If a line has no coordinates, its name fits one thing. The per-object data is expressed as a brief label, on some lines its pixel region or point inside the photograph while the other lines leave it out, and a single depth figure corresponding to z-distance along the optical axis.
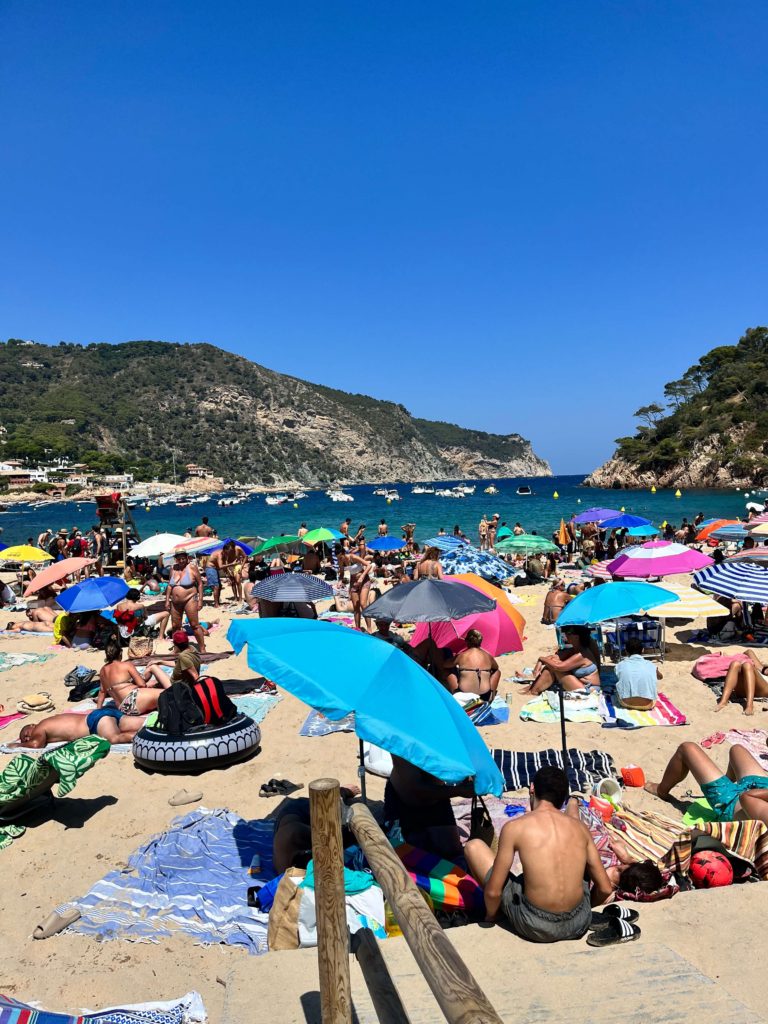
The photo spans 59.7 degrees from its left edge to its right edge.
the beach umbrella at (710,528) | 19.16
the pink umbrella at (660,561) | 9.84
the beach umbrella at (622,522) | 19.30
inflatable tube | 5.73
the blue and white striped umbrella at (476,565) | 13.49
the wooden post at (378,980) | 2.59
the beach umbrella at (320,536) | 17.25
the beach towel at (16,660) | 9.81
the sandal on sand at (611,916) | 3.10
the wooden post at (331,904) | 2.37
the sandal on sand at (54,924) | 3.64
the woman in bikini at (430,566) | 11.70
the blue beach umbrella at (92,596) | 10.20
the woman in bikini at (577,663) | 7.58
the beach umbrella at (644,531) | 17.91
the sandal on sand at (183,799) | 5.29
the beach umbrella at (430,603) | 6.66
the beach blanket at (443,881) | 3.51
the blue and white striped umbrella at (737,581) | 8.20
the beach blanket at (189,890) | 3.67
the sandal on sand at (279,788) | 5.41
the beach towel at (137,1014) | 2.59
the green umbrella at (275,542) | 17.31
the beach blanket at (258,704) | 7.44
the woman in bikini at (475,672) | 7.15
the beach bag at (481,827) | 4.10
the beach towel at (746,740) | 5.80
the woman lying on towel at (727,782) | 4.08
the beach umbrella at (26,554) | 15.70
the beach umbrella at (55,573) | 11.86
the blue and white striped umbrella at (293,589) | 8.81
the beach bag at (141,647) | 9.27
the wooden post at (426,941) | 1.85
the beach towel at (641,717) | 6.67
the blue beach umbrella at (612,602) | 6.76
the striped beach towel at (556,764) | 5.35
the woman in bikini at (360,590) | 11.60
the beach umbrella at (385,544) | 18.36
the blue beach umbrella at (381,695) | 3.22
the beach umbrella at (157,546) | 13.97
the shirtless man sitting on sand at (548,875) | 3.07
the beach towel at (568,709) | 6.93
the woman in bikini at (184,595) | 10.16
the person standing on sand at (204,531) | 16.76
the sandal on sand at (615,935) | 3.00
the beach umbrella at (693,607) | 8.48
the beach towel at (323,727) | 6.77
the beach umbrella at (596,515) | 19.39
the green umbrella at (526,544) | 16.45
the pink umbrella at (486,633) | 7.47
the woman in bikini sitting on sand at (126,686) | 6.89
